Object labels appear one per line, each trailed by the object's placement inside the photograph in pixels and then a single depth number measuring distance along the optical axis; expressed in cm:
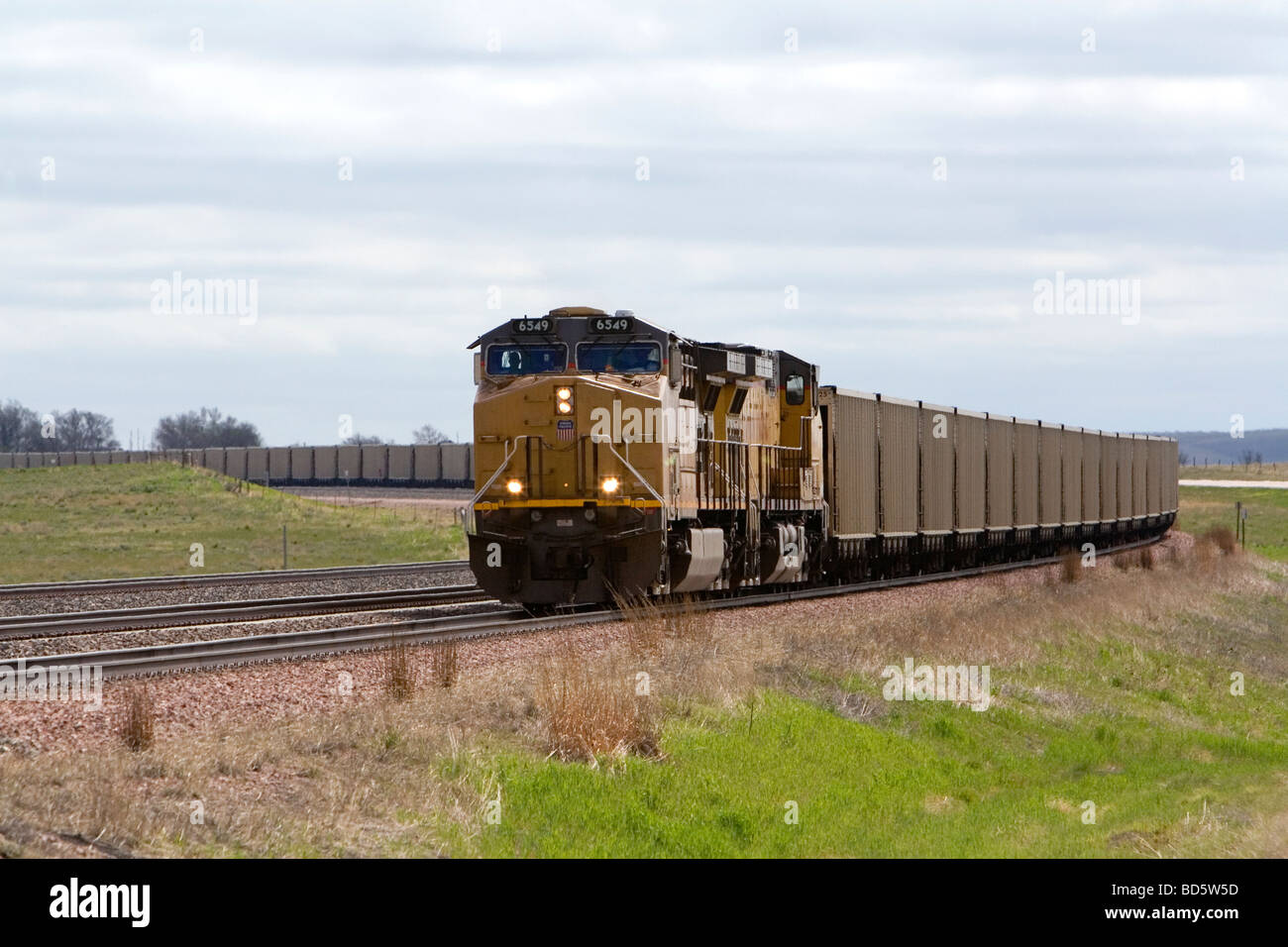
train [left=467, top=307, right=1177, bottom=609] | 2041
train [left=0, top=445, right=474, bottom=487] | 9275
